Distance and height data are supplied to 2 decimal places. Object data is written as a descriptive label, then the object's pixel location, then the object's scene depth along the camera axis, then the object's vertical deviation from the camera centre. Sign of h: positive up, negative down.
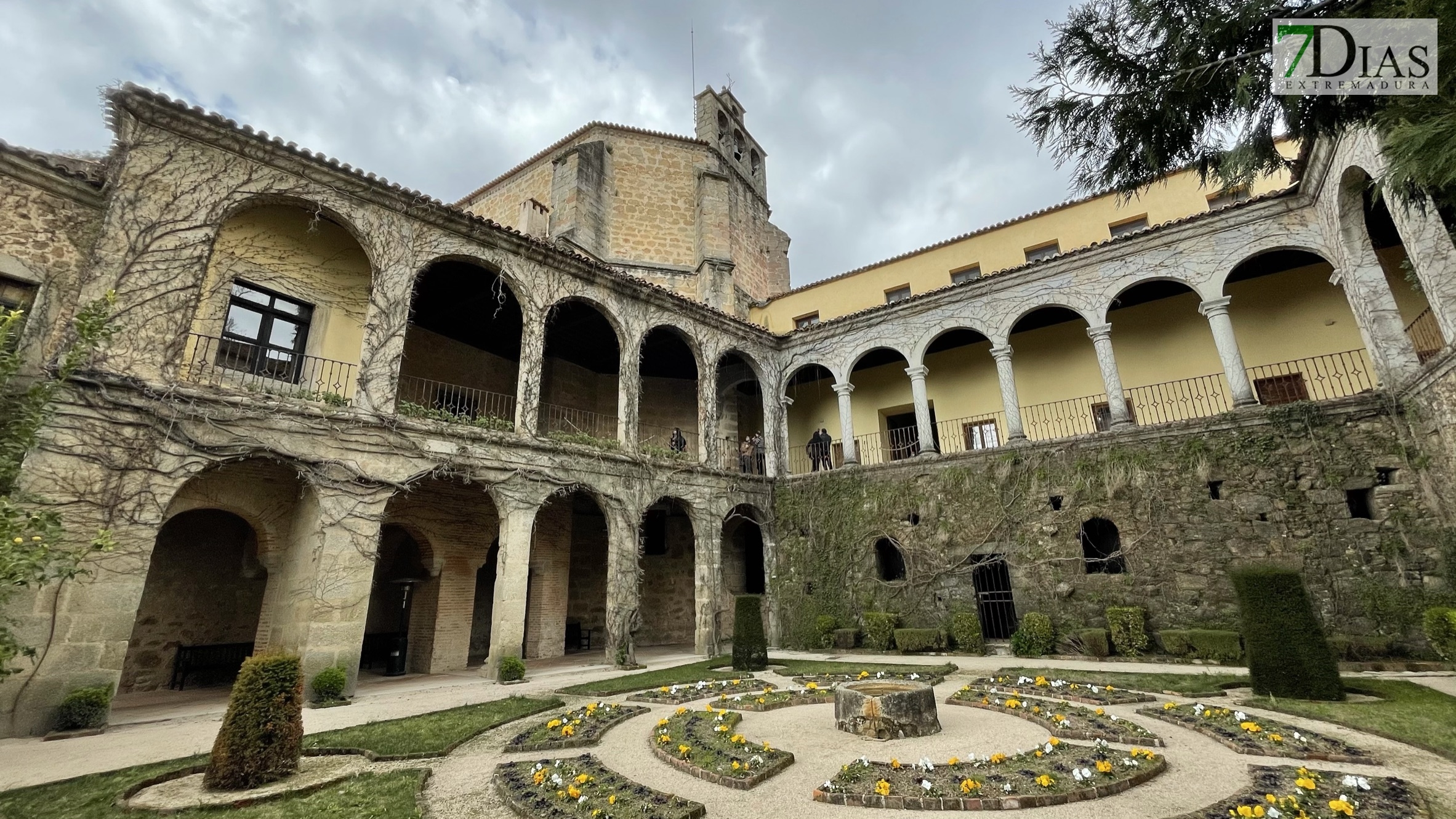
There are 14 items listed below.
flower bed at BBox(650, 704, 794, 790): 4.71 -1.43
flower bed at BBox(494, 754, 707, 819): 3.98 -1.43
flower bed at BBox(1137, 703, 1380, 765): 4.73 -1.41
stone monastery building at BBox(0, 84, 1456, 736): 8.42 +2.98
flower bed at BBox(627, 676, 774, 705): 8.22 -1.48
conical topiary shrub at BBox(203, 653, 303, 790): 4.73 -1.04
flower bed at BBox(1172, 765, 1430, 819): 3.50 -1.41
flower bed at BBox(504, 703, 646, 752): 5.90 -1.46
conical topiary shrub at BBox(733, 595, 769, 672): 10.98 -1.01
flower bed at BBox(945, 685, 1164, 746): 5.43 -1.41
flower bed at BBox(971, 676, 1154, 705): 7.15 -1.44
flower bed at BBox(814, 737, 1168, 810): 4.08 -1.44
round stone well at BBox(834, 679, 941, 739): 5.86 -1.29
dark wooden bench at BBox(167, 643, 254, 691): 10.74 -1.09
